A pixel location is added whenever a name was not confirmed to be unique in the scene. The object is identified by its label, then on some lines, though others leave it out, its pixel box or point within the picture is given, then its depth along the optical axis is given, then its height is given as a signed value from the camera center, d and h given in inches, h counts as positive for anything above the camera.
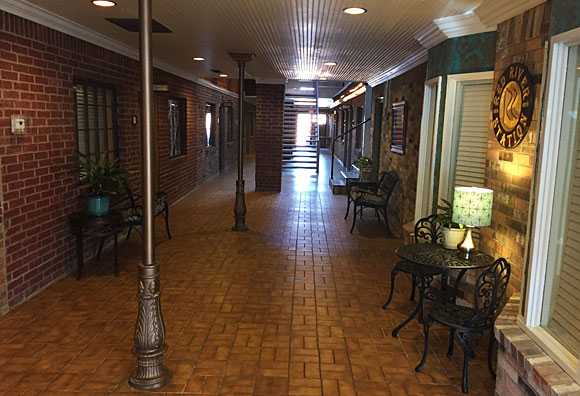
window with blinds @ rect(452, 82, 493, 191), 167.6 +2.1
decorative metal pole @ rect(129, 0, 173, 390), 102.0 -33.8
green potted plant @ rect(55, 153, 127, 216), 186.9 -21.4
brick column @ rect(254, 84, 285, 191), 423.5 -1.2
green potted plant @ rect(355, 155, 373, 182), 377.1 -24.8
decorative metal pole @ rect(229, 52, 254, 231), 264.8 -33.7
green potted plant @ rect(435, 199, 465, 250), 147.6 -29.0
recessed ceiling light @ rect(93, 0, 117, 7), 149.3 +40.2
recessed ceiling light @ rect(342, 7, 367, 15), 152.7 +41.0
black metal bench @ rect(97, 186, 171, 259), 211.9 -38.3
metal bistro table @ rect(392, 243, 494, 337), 134.0 -35.2
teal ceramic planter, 186.2 -29.9
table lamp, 131.3 -18.5
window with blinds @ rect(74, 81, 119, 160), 204.8 +4.6
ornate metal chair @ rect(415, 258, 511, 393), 115.9 -45.5
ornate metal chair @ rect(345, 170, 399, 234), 280.7 -35.9
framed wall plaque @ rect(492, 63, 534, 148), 123.6 +9.7
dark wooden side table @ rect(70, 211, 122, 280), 182.4 -37.8
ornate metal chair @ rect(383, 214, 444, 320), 149.5 -44.0
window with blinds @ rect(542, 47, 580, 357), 93.0 -19.1
